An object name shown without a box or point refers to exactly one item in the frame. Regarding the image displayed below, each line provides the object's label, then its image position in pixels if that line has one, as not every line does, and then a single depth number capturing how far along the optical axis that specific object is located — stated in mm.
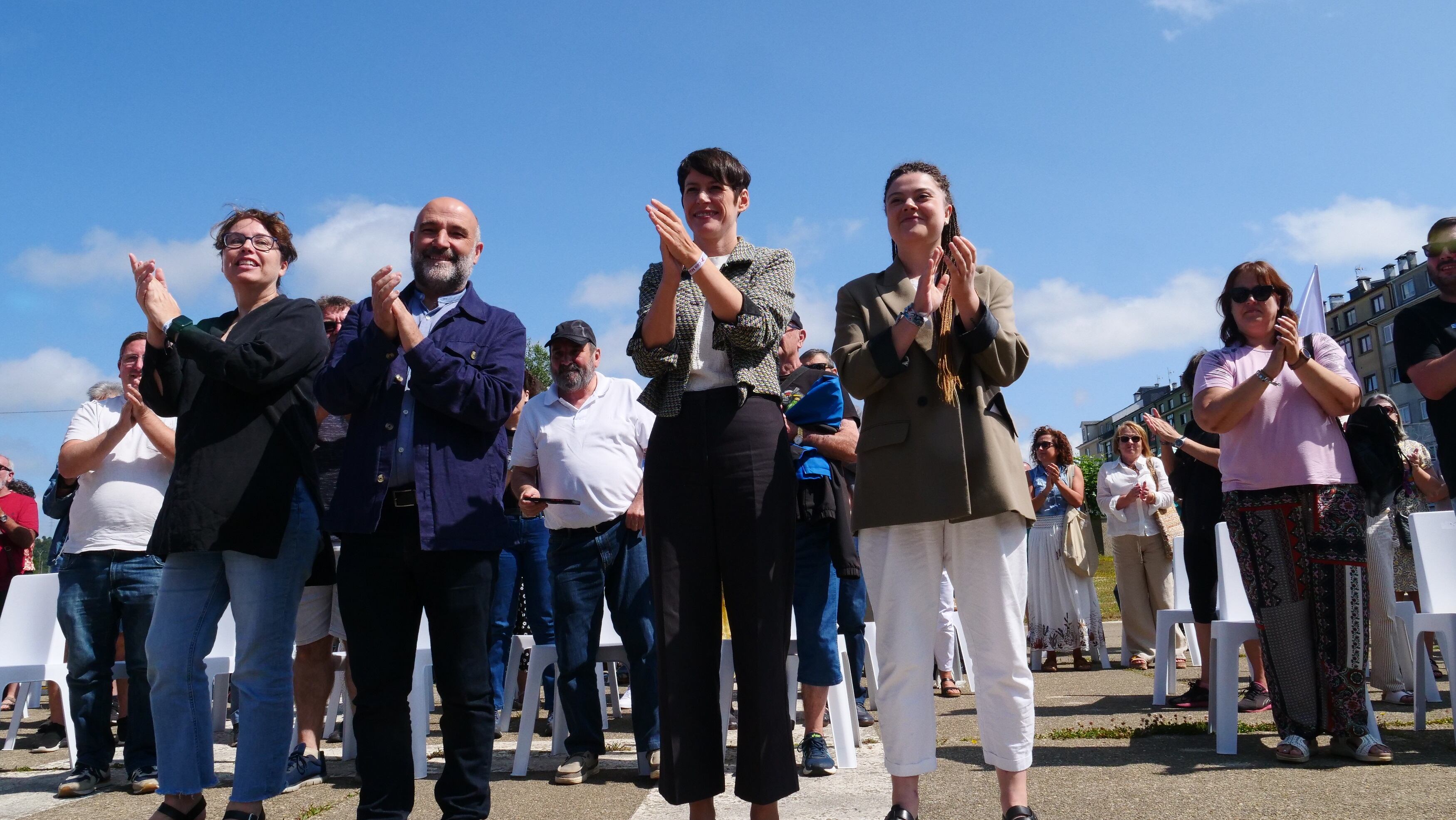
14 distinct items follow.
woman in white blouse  10039
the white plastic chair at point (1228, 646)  4875
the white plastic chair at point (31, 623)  6734
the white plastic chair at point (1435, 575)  5168
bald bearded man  3553
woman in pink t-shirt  4527
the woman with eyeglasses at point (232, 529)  3779
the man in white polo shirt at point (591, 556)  5074
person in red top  9242
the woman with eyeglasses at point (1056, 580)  10812
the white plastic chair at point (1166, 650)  6871
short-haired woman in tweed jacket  3258
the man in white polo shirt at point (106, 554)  5375
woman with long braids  3428
